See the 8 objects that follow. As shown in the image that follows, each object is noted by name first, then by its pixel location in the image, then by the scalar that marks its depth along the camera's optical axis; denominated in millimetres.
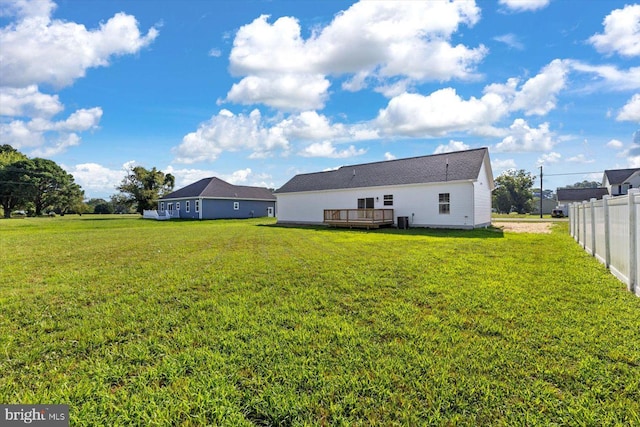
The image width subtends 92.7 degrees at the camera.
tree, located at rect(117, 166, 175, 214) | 36844
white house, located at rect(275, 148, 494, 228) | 16500
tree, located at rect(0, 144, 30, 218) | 40000
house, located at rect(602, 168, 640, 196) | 36844
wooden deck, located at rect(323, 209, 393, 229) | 17641
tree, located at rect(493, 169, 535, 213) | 49969
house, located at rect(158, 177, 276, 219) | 31750
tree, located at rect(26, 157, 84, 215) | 42116
